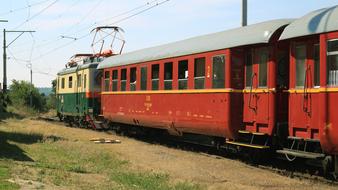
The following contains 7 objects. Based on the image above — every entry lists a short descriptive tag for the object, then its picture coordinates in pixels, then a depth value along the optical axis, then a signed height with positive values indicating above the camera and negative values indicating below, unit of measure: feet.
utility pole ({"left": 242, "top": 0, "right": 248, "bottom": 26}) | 58.40 +10.51
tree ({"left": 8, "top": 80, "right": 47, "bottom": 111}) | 211.33 +3.49
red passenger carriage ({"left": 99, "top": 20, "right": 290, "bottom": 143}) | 43.21 +2.20
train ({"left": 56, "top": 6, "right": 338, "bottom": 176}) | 34.63 +1.47
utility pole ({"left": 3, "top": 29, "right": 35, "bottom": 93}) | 162.98 +11.68
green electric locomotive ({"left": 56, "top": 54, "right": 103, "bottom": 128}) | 82.64 +2.40
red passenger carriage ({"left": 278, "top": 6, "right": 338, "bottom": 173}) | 33.68 +1.35
